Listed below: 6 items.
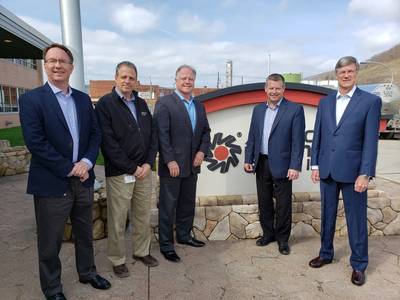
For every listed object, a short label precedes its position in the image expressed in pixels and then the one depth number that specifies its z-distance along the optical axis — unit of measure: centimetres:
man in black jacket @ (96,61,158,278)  264
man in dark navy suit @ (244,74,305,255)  312
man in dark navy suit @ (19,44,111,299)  219
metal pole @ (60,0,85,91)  372
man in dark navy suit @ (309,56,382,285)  256
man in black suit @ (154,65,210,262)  308
